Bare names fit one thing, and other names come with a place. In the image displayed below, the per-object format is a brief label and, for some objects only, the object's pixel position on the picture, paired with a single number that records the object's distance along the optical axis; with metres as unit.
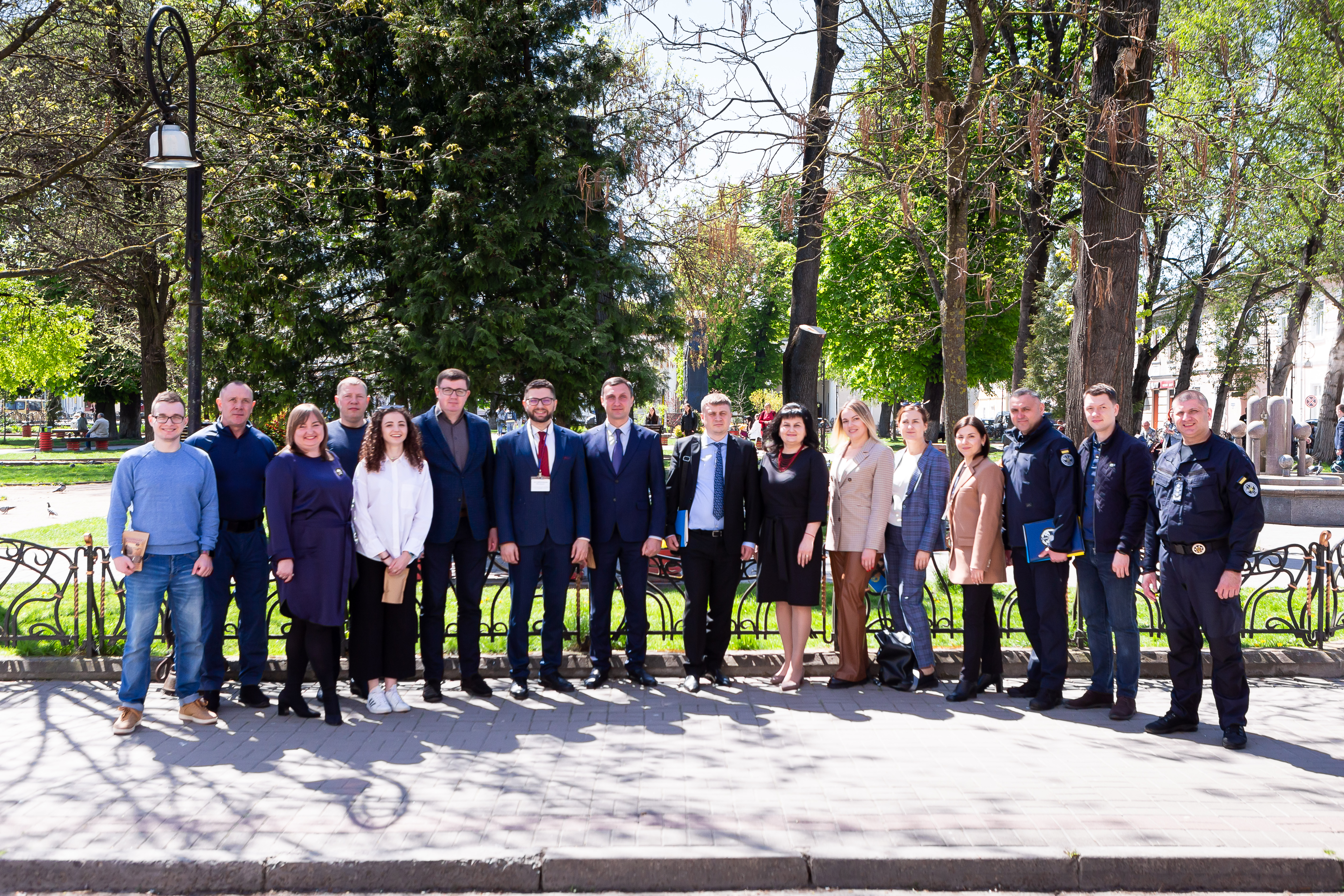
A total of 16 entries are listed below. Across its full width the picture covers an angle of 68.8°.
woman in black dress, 7.02
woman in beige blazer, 7.00
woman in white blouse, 6.43
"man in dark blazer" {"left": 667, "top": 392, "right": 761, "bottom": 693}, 7.13
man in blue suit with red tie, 6.96
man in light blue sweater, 6.03
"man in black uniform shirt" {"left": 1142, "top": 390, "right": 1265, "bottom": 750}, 5.72
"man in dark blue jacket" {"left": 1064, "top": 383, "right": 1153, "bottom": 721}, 6.25
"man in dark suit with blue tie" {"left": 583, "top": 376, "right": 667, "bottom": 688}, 7.13
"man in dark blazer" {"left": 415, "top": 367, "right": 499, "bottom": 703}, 6.82
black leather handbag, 7.07
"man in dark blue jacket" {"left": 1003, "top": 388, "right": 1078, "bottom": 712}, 6.55
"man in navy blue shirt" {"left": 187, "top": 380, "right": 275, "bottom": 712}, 6.53
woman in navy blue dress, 6.14
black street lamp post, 7.76
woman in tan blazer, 6.79
